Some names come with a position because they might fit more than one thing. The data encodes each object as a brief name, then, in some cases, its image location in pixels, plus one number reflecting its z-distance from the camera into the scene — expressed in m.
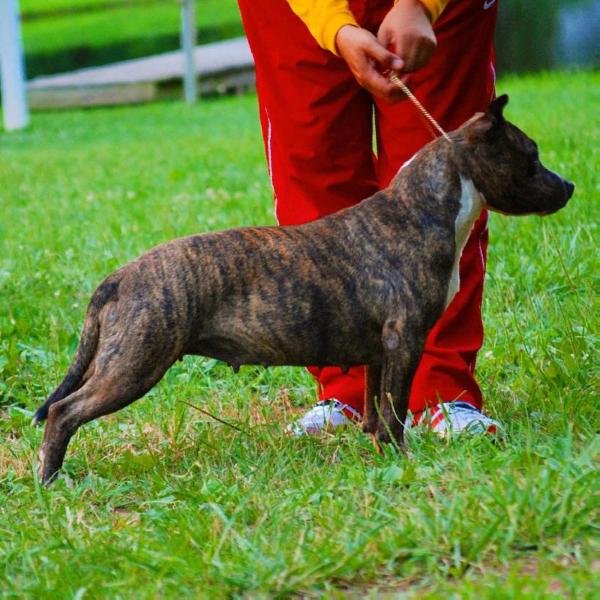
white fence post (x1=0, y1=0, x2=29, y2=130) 31.61
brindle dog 7.30
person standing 8.12
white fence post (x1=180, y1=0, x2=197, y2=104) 39.41
